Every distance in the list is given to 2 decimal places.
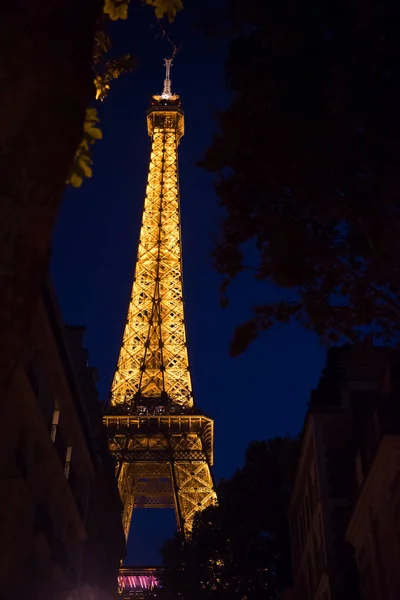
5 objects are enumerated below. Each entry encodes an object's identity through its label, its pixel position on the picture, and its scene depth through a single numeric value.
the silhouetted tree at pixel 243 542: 34.38
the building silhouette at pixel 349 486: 20.50
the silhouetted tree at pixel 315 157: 11.16
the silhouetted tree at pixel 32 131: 3.64
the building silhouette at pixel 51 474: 18.94
